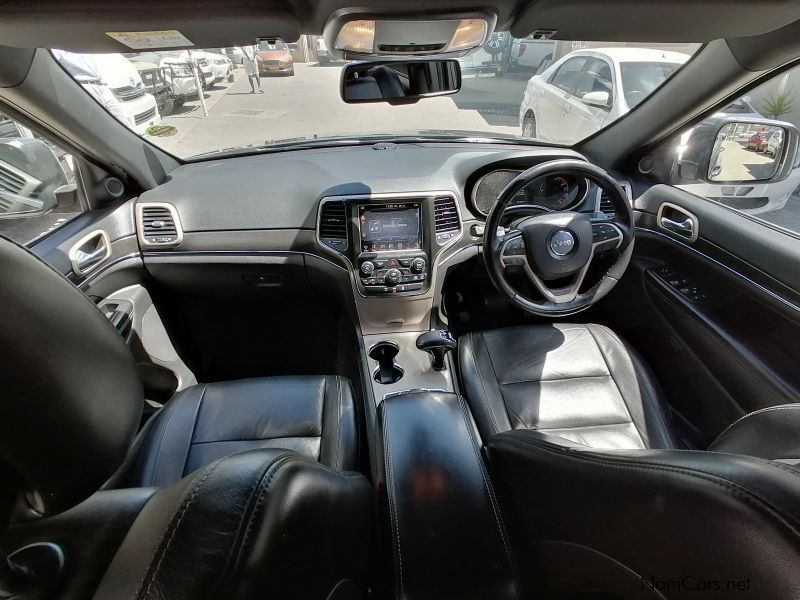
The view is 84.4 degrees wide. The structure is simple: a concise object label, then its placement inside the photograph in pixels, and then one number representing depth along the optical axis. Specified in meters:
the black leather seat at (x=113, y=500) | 0.60
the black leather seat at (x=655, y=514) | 0.64
